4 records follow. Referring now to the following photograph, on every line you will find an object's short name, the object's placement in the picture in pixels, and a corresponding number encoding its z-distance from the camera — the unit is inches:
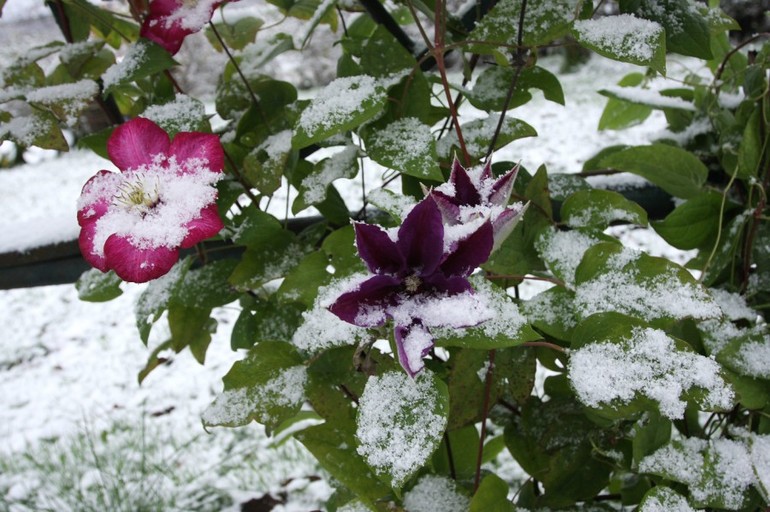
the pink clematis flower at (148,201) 19.3
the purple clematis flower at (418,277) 15.7
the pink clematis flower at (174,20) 24.3
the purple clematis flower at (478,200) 17.3
